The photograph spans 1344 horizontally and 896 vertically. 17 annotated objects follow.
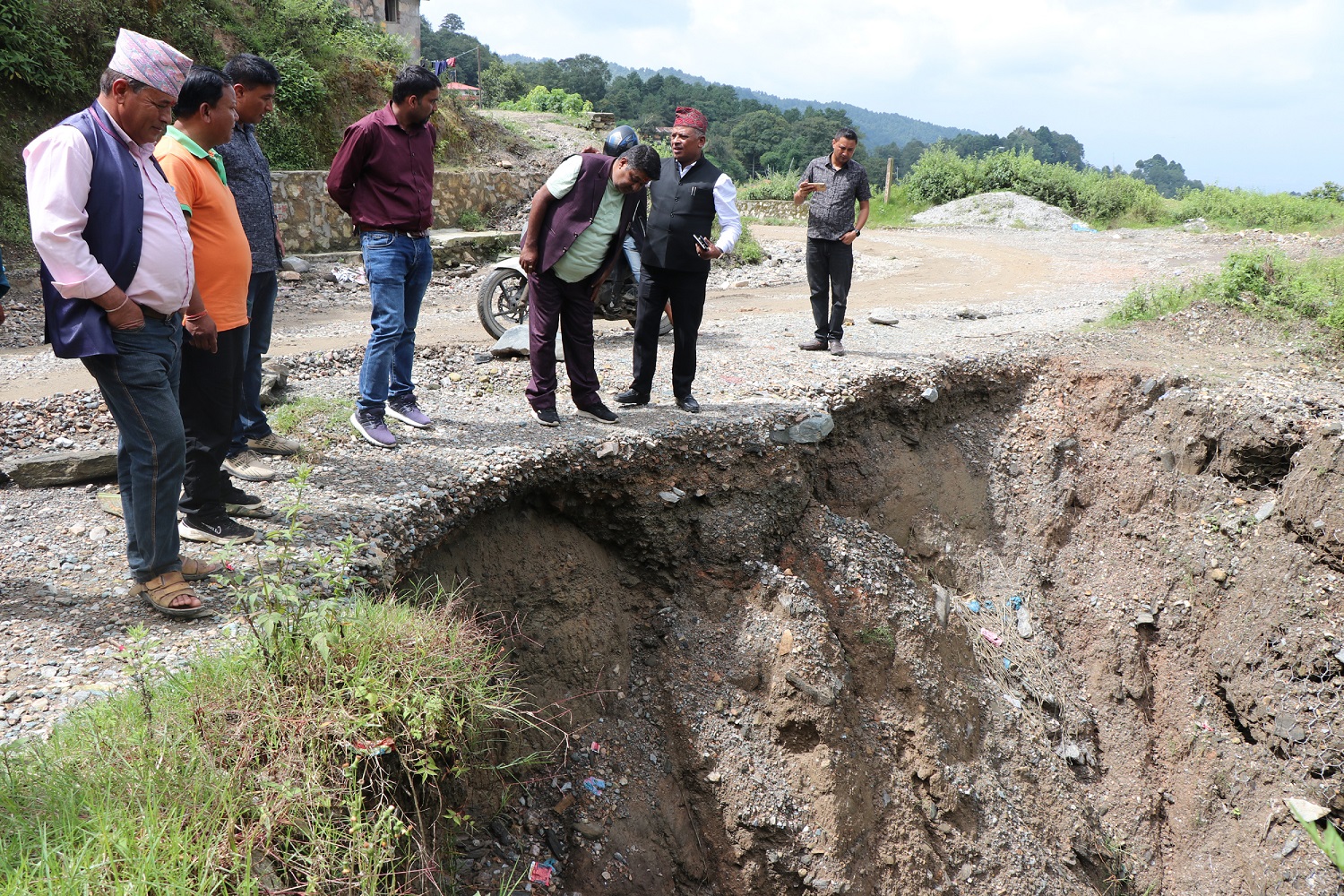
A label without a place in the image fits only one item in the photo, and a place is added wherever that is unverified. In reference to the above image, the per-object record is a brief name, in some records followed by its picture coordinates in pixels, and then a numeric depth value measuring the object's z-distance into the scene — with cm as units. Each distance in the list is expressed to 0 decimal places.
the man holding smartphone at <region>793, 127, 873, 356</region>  677
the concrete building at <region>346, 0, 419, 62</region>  2236
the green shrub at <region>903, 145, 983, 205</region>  2131
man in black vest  493
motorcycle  751
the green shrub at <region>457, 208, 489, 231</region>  1451
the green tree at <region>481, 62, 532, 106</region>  3656
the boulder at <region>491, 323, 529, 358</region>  673
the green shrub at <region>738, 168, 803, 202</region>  2247
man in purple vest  454
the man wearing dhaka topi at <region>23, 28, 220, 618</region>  273
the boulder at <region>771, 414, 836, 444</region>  533
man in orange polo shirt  342
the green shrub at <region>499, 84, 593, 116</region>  2683
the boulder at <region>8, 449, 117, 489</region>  426
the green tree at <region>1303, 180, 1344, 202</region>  1939
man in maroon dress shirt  437
